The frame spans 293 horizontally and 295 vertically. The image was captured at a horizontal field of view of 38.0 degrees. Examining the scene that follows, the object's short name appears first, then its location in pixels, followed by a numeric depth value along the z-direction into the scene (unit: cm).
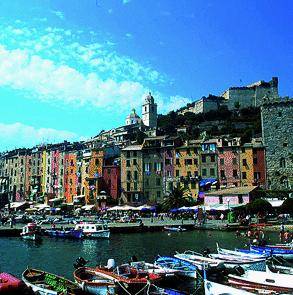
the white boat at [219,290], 2095
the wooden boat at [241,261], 3059
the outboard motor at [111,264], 2726
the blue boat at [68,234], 5735
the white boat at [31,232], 5616
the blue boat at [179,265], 2886
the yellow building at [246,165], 8312
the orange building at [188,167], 8725
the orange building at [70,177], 11040
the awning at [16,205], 11392
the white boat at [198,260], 2997
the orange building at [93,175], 9987
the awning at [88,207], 9404
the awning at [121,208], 8300
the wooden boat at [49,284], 2286
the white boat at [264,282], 2200
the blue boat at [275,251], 3588
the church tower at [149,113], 17300
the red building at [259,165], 8256
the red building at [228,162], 8406
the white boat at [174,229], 6179
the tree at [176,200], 8144
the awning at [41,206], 10075
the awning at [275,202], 6954
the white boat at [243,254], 3354
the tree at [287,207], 6900
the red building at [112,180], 9844
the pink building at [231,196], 7369
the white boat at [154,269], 2703
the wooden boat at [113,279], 2319
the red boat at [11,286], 2156
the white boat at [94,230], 5706
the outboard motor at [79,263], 3026
